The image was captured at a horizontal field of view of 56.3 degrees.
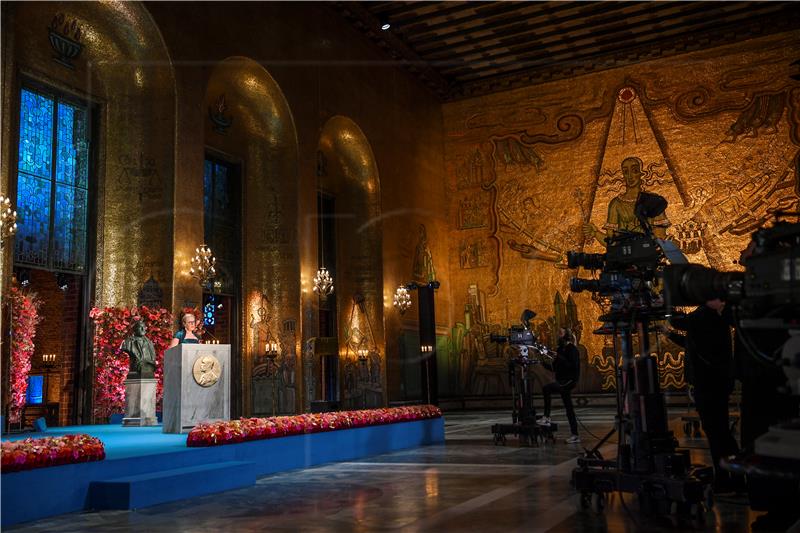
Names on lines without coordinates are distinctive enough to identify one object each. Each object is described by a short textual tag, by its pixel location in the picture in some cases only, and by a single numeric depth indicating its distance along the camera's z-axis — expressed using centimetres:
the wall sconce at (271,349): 1659
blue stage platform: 568
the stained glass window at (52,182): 1251
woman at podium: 1035
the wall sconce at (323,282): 1708
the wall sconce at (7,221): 1021
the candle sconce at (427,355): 1684
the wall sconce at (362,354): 2011
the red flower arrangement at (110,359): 1238
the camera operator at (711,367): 541
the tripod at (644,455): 503
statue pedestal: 1165
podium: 931
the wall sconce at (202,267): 1382
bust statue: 1181
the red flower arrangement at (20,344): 1070
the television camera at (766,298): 230
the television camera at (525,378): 1044
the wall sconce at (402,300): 2092
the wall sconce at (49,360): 1474
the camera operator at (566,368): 1029
